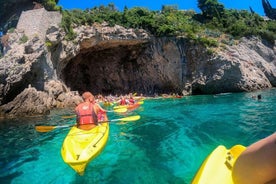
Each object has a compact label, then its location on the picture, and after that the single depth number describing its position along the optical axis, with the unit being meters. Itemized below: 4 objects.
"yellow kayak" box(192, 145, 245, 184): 2.10
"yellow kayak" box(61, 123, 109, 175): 4.03
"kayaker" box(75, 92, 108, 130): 5.86
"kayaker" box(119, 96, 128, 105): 14.16
